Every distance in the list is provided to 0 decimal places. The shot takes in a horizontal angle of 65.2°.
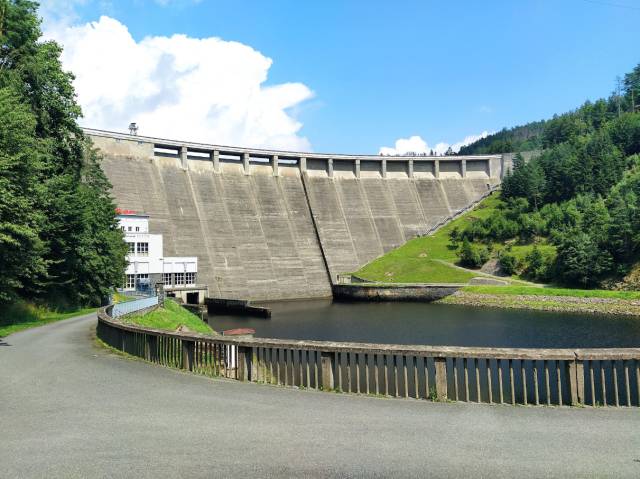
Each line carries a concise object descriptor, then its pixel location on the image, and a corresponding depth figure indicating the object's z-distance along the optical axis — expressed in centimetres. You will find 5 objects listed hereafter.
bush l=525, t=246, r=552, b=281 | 6706
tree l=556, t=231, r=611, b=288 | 6034
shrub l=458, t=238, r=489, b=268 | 7612
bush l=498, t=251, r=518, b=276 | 7181
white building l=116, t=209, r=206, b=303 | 5991
